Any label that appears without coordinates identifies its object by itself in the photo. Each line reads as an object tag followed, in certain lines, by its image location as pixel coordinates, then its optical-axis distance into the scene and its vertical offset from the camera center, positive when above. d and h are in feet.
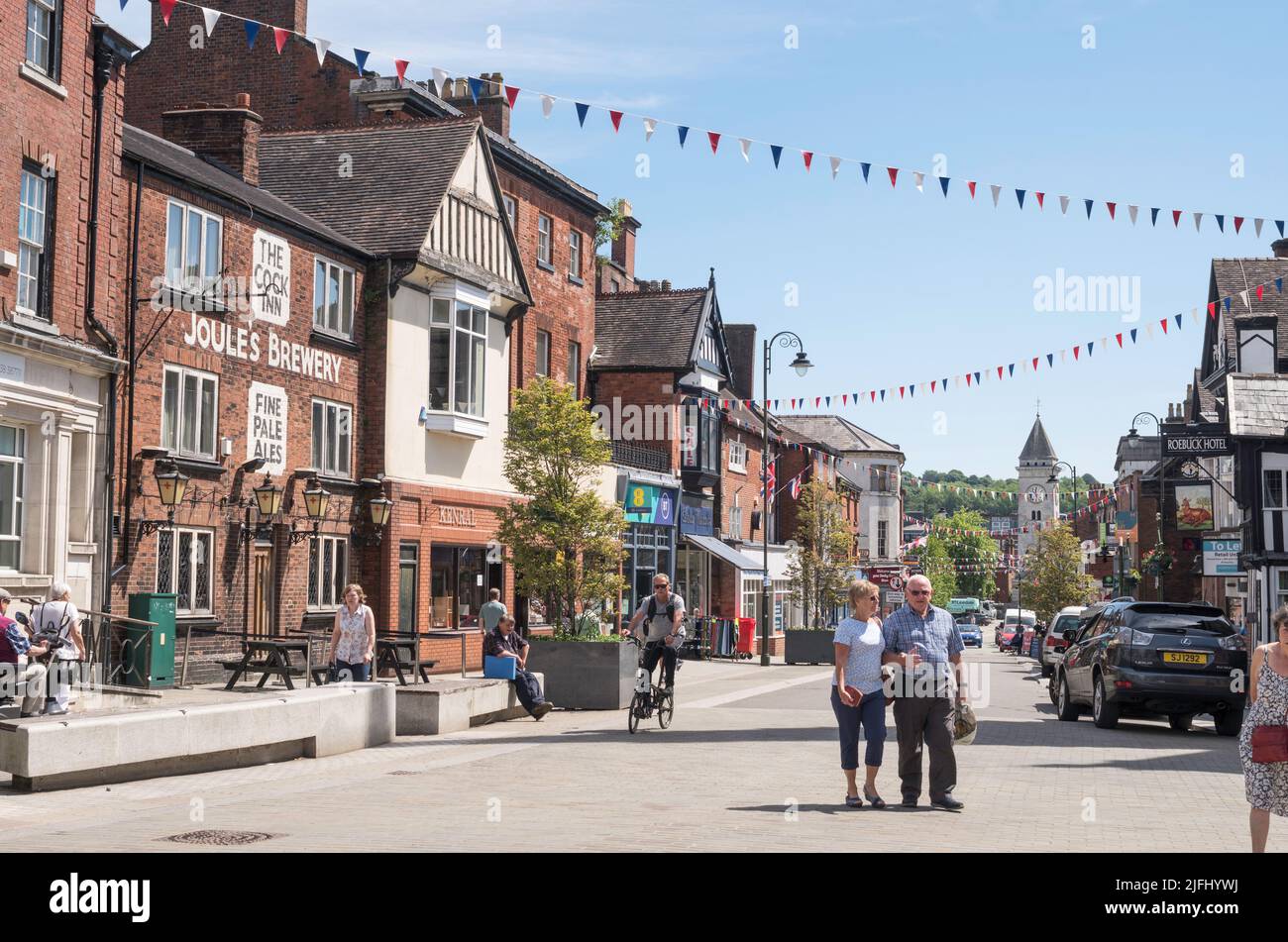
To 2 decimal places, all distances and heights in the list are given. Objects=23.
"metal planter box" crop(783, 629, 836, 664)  140.97 -4.27
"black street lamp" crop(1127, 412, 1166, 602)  190.55 +10.18
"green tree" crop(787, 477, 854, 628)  160.35 +5.22
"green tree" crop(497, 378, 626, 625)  81.76 +5.23
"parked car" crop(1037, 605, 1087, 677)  113.86 -2.53
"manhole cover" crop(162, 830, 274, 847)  30.91 -4.95
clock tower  582.35 +47.06
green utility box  68.59 -2.04
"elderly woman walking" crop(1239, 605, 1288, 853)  27.66 -2.42
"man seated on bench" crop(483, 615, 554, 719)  64.49 -2.30
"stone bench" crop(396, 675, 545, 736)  58.39 -4.17
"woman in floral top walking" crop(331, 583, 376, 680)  59.98 -1.50
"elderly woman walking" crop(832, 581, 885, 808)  39.11 -1.93
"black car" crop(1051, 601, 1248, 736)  63.52 -2.64
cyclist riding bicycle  61.52 -0.82
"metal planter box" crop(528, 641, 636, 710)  71.15 -3.41
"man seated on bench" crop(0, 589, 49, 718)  47.85 -2.19
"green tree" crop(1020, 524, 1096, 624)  231.50 +4.24
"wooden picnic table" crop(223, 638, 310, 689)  65.21 -2.70
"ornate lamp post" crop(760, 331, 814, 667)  134.41 +1.89
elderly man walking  38.63 -2.14
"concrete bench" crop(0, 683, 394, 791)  39.37 -4.00
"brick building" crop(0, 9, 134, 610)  62.75 +13.40
